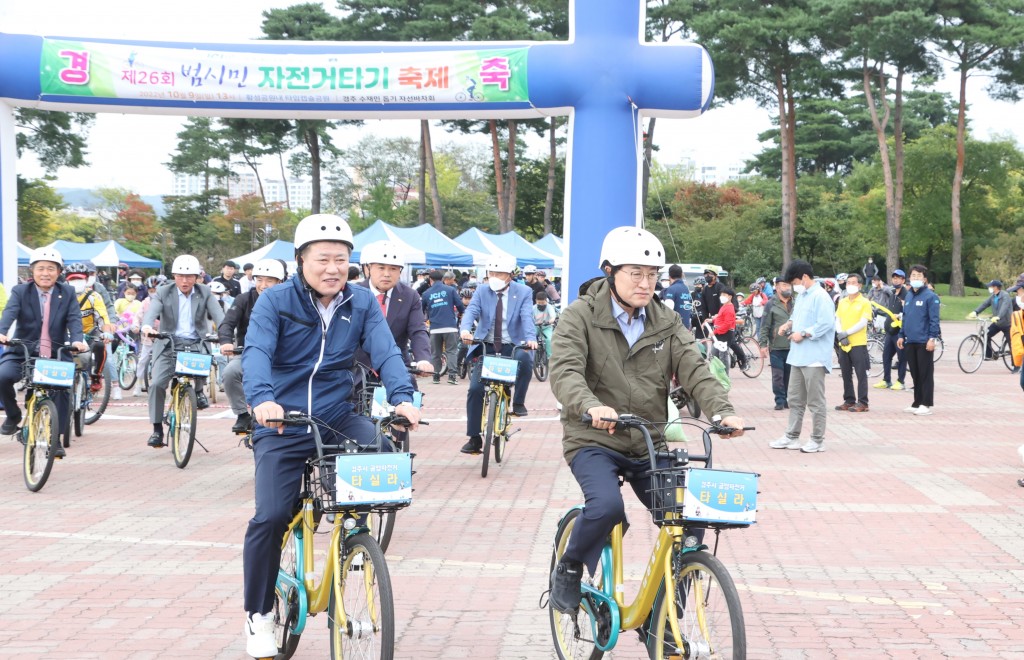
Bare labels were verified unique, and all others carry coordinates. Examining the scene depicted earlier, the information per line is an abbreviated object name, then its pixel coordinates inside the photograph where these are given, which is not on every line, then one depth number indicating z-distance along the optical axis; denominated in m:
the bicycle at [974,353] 22.62
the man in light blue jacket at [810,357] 11.43
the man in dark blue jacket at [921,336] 14.85
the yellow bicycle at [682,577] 3.70
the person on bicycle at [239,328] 9.73
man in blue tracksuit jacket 4.26
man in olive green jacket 4.32
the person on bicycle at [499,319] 10.86
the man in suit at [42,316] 9.63
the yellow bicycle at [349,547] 3.90
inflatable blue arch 13.32
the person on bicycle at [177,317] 10.66
